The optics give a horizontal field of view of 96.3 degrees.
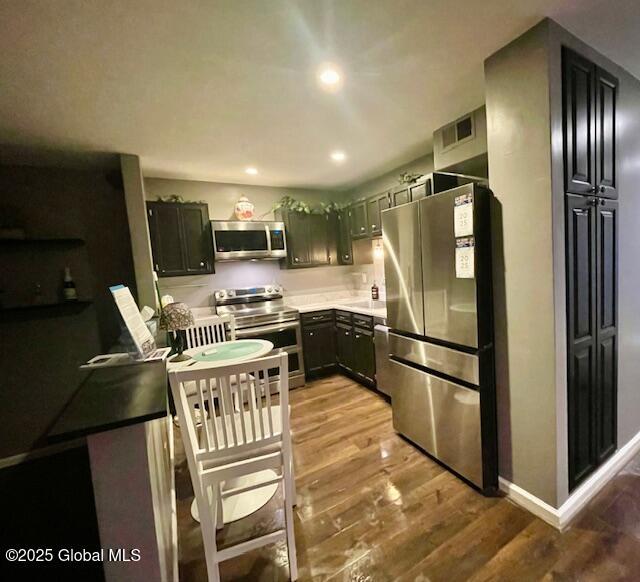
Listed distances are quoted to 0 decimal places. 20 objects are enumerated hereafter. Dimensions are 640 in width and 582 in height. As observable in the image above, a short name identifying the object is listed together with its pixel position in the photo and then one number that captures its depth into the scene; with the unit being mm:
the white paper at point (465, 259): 1610
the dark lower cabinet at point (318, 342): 3609
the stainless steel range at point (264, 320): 3307
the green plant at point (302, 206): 3824
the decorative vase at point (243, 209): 3566
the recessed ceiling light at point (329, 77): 1628
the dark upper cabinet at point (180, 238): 3113
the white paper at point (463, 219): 1600
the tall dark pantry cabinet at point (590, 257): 1484
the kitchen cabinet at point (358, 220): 3670
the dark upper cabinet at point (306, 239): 3838
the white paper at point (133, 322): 1346
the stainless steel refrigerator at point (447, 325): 1647
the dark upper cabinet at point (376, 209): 3238
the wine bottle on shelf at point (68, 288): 2652
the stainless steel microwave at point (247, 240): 3379
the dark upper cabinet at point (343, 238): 4047
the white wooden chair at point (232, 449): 1204
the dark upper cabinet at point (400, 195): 2860
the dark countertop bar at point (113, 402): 755
